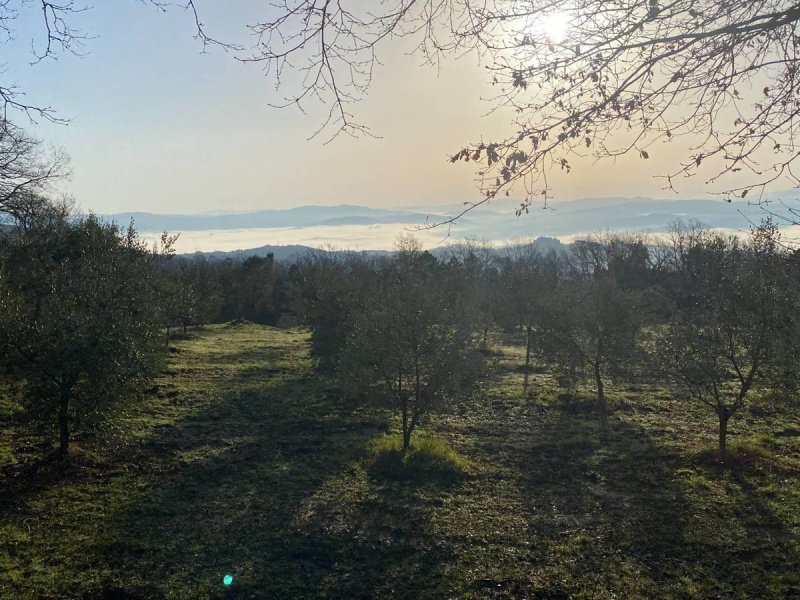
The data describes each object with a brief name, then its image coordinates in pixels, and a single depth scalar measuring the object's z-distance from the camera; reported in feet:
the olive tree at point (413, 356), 57.16
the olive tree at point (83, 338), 44.42
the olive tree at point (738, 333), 54.34
